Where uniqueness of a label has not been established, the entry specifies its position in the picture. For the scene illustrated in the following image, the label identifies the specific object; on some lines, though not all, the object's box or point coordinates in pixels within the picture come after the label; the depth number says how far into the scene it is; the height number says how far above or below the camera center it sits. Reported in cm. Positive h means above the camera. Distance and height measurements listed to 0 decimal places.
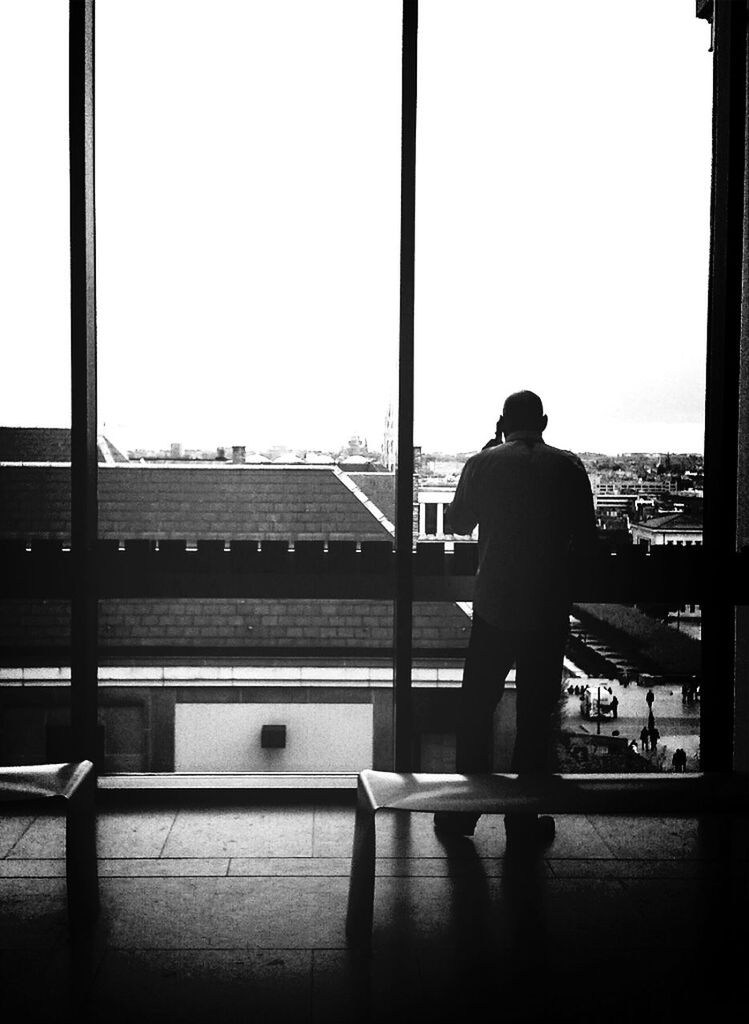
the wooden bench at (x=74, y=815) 257 -88
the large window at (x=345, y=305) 347 +60
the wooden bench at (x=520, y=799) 251 -80
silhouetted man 309 -24
